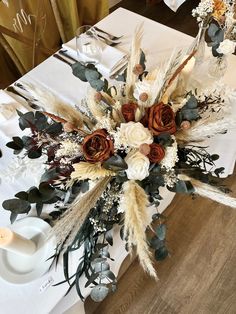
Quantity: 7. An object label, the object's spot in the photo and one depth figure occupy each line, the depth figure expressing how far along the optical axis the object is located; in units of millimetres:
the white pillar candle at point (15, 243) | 724
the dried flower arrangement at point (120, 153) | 672
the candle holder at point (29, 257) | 798
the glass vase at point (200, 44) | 1097
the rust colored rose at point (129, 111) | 751
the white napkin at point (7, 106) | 1075
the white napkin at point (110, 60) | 1200
